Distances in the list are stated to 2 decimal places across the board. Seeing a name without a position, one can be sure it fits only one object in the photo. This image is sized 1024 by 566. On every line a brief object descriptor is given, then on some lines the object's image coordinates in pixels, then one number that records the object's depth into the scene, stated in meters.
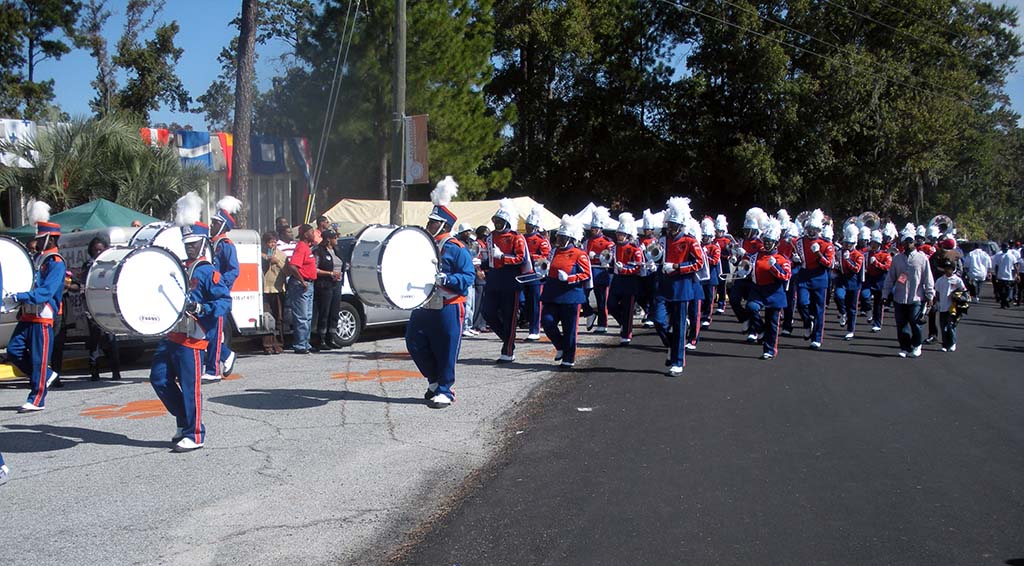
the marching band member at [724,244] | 19.19
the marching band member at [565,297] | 11.96
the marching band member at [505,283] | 12.38
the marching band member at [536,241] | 13.30
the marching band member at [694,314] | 13.62
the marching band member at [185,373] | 7.64
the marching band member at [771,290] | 13.43
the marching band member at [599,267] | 16.67
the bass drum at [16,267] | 9.14
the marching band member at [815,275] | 14.84
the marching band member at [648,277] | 15.01
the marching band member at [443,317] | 9.14
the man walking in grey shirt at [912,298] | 14.06
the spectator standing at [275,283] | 14.10
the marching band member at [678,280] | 11.68
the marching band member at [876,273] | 18.03
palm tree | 20.64
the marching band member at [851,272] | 16.94
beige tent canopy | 23.98
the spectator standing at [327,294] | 14.09
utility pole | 17.61
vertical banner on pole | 18.00
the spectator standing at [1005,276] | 28.22
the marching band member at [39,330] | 9.33
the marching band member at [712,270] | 16.05
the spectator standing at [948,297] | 14.94
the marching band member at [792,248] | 15.25
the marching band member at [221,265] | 10.52
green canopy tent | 16.14
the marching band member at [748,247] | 14.55
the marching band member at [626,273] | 14.50
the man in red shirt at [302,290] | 13.55
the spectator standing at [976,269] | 29.53
